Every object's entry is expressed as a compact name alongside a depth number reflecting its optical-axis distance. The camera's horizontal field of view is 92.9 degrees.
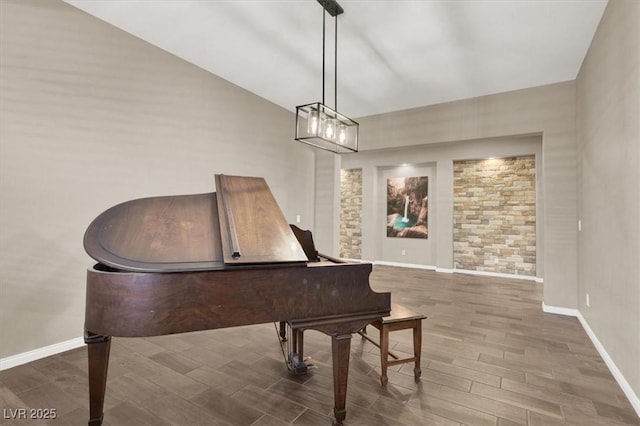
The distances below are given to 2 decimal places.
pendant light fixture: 2.64
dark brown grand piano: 1.36
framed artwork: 6.93
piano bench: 2.13
